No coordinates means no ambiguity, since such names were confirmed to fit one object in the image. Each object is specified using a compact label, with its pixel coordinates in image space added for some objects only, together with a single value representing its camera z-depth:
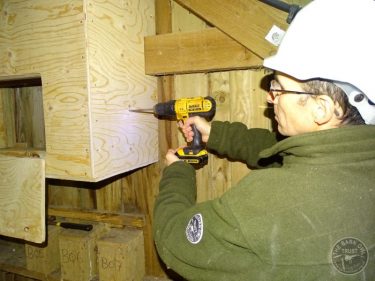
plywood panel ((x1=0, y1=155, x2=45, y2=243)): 1.29
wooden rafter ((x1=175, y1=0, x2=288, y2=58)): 1.16
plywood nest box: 1.09
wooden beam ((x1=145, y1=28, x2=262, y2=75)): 1.24
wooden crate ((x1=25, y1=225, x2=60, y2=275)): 1.72
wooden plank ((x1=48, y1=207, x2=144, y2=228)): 1.62
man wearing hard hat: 0.65
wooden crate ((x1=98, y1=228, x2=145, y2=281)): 1.50
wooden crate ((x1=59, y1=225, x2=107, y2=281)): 1.63
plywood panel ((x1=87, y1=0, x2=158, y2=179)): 1.11
